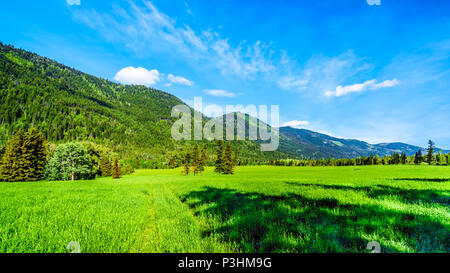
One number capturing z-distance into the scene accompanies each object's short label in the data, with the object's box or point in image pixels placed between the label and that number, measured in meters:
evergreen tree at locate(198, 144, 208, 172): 68.95
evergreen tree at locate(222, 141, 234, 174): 60.03
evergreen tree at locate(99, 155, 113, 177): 69.31
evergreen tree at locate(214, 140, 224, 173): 61.78
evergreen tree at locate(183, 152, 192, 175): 61.37
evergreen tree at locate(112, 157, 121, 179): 60.56
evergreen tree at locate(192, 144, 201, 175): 66.56
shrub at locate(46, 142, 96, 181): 44.25
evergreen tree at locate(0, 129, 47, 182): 37.16
